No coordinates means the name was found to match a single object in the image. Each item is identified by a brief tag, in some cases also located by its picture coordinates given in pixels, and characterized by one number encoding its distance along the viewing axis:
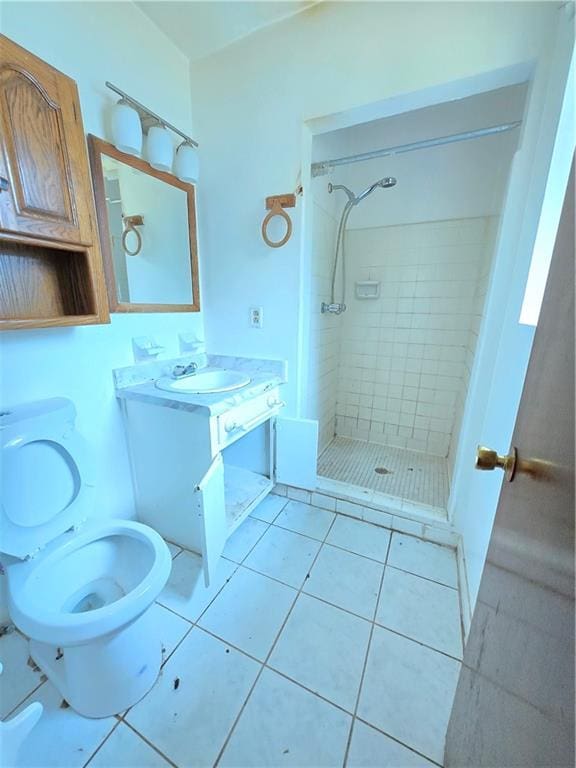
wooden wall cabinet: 0.85
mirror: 1.29
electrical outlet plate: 1.71
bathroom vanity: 1.23
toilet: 0.83
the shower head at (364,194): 1.55
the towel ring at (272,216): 1.50
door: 0.34
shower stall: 1.84
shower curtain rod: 1.27
